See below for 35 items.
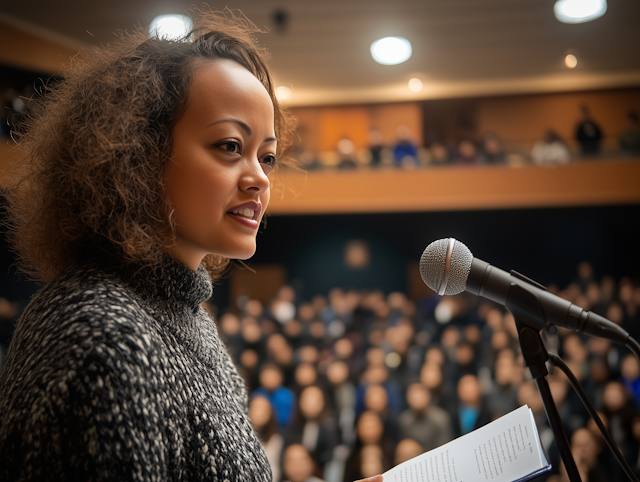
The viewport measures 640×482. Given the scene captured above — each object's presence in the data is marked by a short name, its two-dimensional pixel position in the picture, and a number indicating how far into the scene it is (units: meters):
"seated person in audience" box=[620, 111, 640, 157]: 7.29
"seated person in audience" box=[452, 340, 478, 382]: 4.33
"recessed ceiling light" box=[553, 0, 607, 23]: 5.96
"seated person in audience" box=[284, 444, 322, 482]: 3.12
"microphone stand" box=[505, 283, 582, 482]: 0.81
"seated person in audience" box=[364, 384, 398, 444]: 3.60
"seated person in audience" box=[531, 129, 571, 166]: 7.54
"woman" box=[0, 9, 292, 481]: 0.54
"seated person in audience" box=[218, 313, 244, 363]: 4.92
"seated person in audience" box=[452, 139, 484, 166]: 7.75
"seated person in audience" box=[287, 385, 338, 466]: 3.52
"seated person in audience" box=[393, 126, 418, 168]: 7.89
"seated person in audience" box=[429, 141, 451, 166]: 7.86
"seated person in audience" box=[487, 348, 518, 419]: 3.72
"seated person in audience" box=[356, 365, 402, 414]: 3.88
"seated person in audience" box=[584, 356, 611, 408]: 3.76
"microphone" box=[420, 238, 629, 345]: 0.82
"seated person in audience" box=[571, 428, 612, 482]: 3.07
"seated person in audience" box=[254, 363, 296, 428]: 3.87
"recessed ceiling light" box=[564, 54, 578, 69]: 7.92
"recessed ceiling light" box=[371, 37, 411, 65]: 7.15
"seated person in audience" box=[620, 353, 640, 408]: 3.71
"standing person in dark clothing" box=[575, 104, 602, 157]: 7.48
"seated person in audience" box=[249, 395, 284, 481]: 3.43
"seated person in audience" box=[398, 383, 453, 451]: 3.53
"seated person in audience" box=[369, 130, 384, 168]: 7.98
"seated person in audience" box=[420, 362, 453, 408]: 3.88
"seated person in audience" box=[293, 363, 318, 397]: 3.97
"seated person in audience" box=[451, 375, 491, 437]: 3.67
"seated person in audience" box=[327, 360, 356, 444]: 3.89
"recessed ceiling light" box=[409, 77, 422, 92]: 8.68
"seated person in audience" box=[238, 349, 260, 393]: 4.47
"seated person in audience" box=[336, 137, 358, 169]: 8.00
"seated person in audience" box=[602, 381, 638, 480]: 3.31
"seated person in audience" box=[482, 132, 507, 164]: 7.70
